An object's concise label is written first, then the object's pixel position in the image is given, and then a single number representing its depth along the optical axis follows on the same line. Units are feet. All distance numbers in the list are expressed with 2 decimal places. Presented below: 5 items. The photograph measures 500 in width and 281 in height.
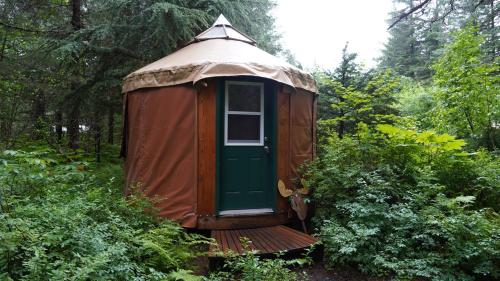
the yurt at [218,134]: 14.66
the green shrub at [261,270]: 8.74
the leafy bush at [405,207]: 10.39
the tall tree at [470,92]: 20.49
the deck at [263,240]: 12.08
